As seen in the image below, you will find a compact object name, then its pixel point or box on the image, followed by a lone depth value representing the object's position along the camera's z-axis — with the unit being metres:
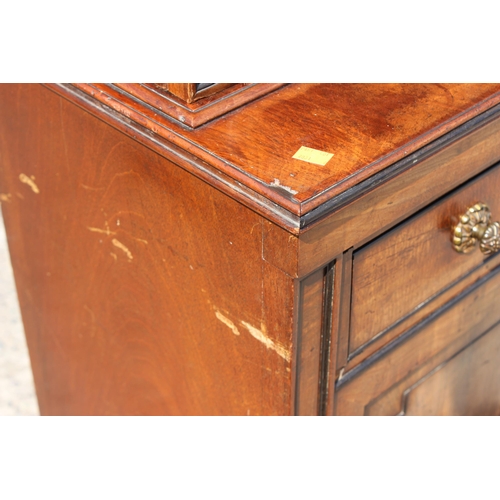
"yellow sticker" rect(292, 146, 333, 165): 0.53
